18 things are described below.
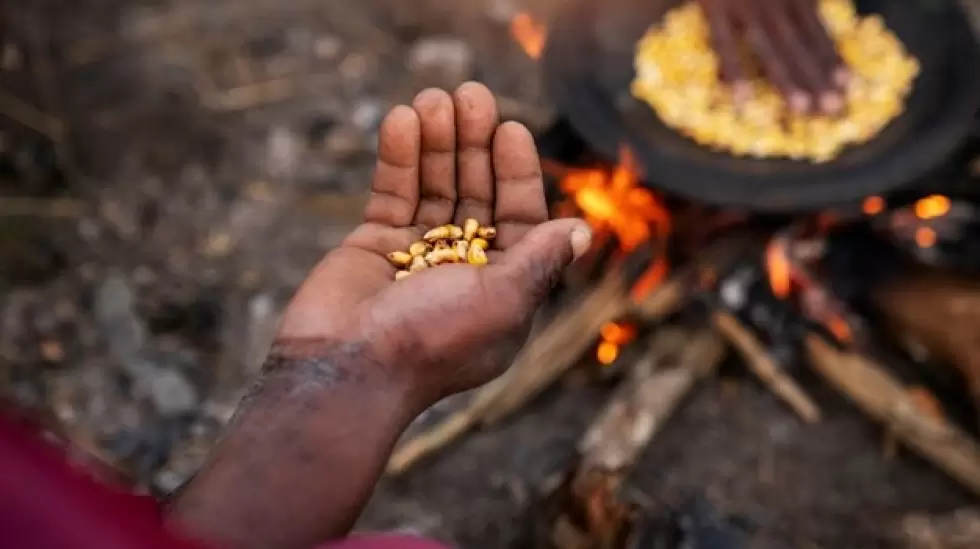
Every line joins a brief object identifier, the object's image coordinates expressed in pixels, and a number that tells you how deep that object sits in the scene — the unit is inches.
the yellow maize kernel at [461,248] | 25.7
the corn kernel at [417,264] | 25.5
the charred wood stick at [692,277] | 32.7
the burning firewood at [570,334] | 32.5
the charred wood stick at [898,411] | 30.5
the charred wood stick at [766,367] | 32.4
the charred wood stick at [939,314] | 31.3
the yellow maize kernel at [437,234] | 26.2
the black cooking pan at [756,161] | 29.9
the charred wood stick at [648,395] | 30.2
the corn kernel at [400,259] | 25.8
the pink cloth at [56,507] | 14.6
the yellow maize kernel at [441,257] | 25.6
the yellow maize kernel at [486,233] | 26.3
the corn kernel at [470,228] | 26.2
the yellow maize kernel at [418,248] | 26.0
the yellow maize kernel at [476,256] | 25.6
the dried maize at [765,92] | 31.7
